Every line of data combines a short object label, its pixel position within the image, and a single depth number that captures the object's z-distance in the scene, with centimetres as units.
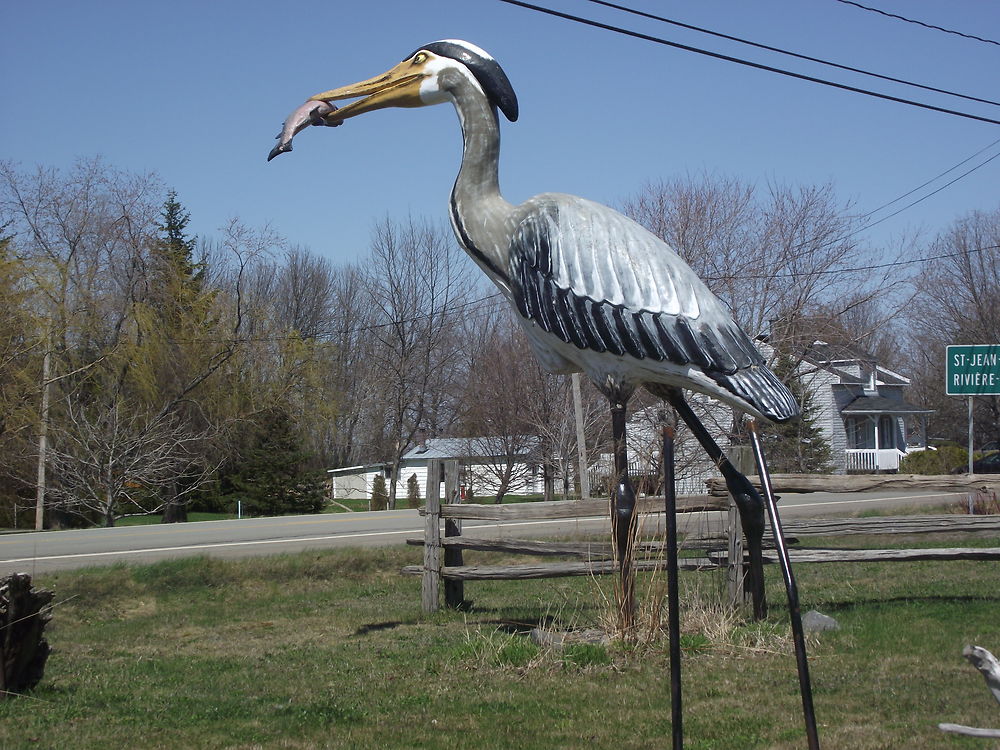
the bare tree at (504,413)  3180
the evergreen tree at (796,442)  2516
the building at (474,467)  3278
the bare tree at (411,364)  4303
